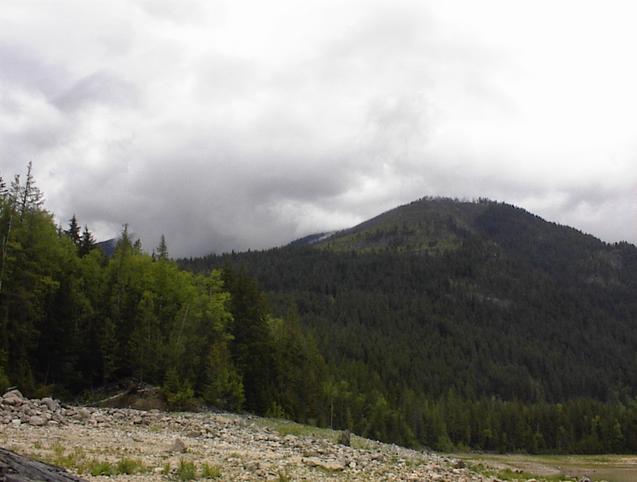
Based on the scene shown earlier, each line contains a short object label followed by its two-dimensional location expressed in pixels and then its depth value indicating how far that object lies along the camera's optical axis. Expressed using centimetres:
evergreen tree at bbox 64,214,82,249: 7689
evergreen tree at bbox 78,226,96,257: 7168
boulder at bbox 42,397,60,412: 3344
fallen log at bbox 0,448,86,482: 1099
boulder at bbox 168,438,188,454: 2399
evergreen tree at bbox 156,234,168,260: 7671
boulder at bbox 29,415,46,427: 2839
